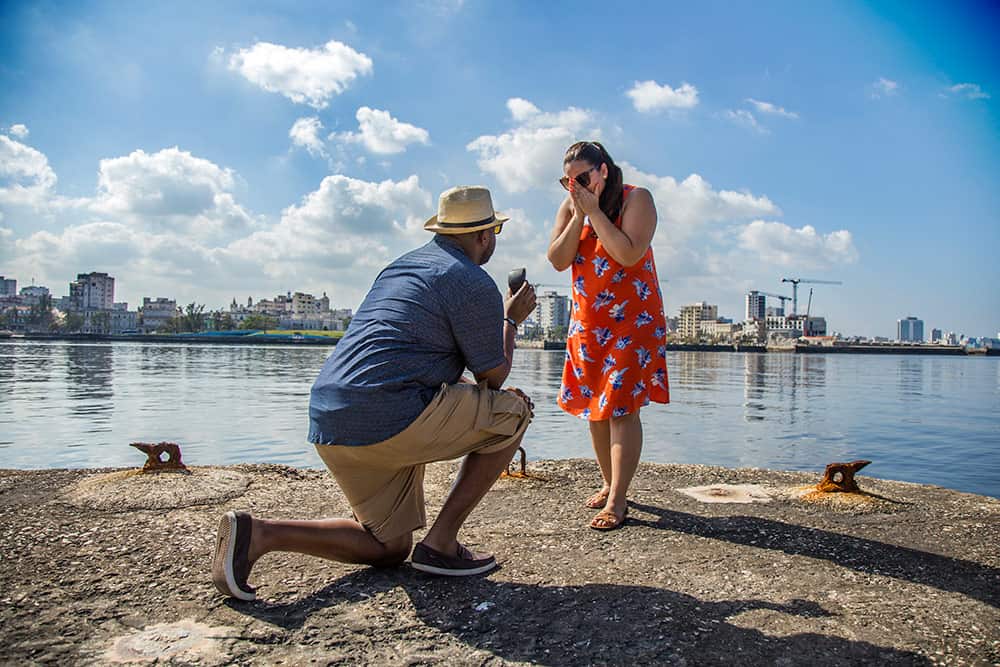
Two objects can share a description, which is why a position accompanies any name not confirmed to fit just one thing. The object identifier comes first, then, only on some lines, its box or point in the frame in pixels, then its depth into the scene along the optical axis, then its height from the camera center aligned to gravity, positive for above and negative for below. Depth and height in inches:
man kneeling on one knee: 99.0 -10.9
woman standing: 145.2 +6.4
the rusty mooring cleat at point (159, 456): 187.6 -34.8
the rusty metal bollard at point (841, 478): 173.0 -33.1
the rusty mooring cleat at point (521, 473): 193.6 -38.1
